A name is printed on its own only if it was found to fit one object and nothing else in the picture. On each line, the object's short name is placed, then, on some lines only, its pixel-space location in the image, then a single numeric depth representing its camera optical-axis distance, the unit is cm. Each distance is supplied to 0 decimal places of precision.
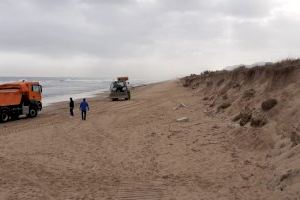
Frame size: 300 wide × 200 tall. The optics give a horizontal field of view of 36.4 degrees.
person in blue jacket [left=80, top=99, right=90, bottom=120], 2753
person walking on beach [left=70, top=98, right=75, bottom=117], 3020
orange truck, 2956
